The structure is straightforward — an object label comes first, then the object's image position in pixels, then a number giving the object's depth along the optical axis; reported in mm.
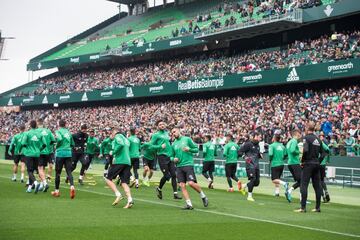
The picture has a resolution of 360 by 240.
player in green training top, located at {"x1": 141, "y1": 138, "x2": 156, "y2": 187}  24828
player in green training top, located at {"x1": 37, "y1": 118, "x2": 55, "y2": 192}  20047
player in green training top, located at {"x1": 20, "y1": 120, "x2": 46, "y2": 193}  19812
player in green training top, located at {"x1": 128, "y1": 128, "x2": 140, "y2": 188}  22734
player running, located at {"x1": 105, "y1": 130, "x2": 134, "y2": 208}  16250
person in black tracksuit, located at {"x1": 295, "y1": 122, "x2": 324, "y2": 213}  16094
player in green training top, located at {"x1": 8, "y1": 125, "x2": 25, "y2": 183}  24859
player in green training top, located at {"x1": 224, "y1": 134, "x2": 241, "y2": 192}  24656
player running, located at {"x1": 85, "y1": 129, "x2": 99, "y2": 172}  26547
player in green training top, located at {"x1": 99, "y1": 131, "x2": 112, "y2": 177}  25930
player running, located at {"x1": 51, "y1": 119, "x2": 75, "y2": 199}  18812
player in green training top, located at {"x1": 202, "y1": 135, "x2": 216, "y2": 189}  25703
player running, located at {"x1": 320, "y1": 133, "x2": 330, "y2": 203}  19469
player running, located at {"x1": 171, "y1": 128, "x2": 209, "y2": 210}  16172
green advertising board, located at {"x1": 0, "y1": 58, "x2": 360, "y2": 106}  38094
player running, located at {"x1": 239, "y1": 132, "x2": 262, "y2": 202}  20359
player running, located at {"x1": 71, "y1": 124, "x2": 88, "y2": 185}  23828
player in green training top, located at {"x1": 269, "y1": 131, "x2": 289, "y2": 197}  21406
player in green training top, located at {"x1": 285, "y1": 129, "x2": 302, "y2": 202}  19406
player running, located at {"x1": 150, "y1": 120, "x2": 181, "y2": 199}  18812
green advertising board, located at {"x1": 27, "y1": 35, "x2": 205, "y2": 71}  54562
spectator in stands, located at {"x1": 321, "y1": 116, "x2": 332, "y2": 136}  30995
